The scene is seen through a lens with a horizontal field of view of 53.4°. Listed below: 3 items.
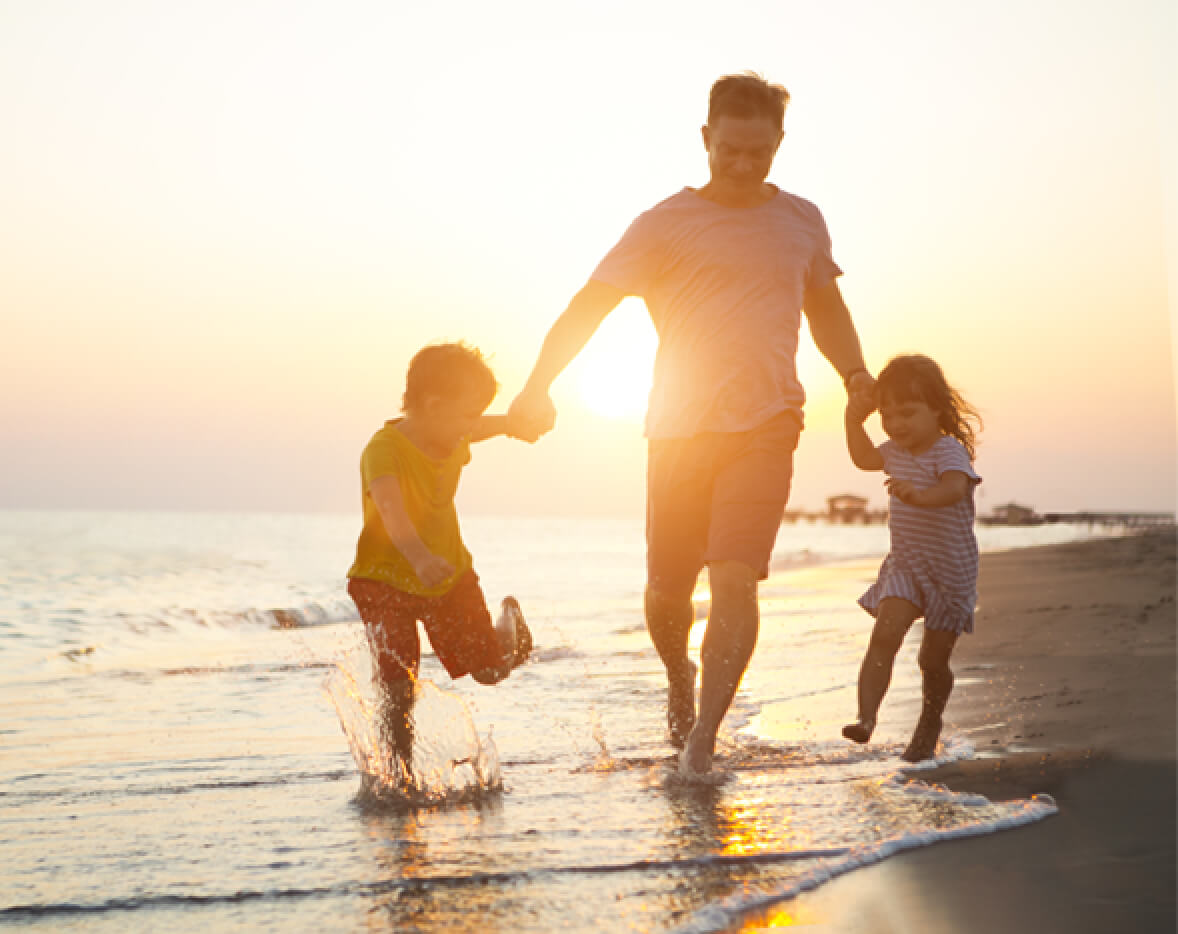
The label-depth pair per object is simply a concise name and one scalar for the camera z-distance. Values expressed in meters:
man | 3.84
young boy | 3.94
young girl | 4.12
